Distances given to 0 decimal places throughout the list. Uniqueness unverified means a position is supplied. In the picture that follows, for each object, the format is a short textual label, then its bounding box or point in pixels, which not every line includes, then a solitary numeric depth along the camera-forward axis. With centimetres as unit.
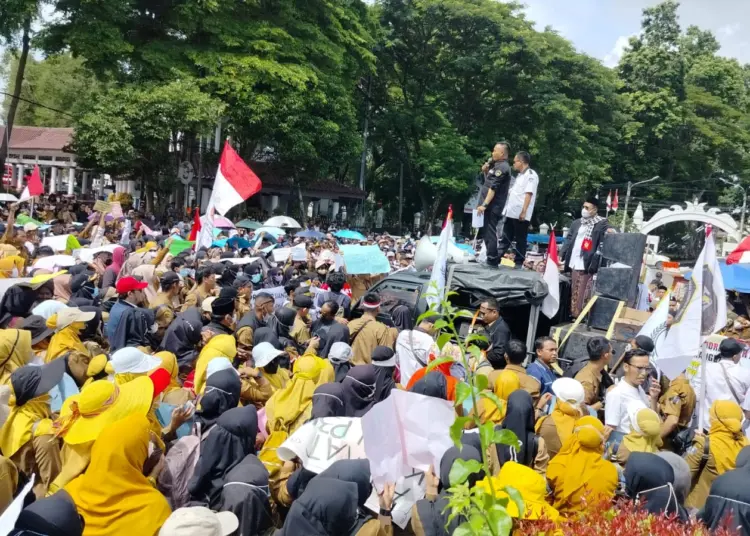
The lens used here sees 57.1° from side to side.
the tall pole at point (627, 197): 3708
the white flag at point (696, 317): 579
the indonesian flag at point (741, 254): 1316
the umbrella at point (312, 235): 1949
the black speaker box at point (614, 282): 830
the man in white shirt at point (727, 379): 603
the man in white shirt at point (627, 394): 526
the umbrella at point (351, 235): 2081
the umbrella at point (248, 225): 2124
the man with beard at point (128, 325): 670
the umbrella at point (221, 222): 1140
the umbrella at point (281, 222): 2050
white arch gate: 3284
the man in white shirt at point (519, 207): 877
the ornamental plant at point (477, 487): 234
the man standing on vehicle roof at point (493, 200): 900
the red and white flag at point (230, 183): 1060
